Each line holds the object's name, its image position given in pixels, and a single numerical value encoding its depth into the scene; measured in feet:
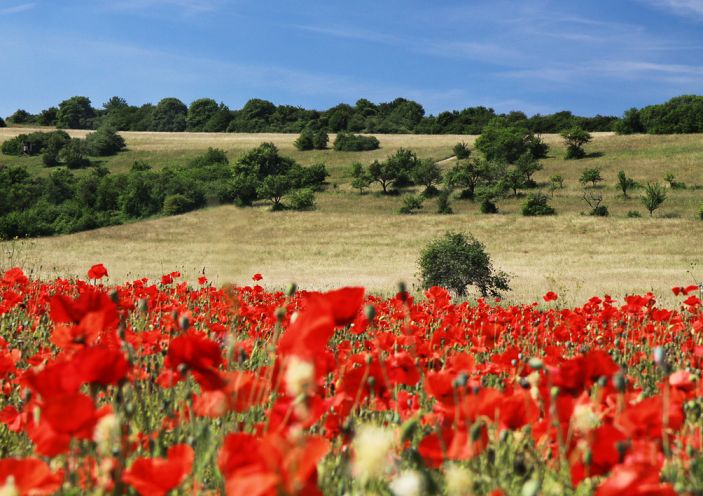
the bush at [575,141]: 228.84
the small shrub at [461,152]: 242.78
